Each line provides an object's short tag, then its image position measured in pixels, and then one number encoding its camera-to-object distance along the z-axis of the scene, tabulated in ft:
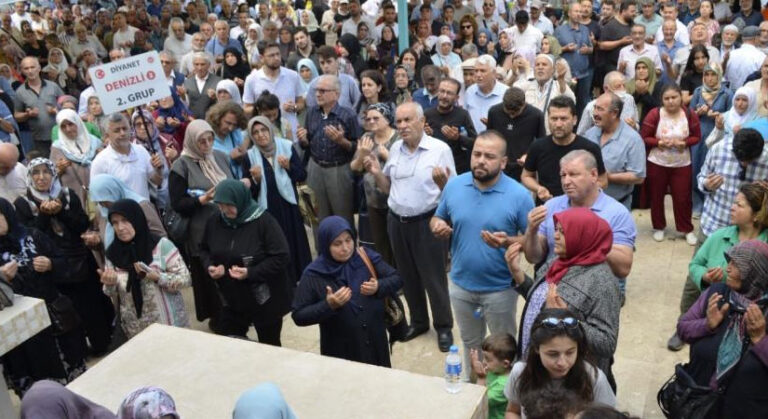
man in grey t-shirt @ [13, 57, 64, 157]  31.53
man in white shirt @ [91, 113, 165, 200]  20.88
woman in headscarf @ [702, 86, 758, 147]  22.31
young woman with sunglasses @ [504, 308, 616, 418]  10.41
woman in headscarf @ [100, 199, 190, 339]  16.58
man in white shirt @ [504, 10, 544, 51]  35.55
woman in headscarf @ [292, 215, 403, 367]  14.21
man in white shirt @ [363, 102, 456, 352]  18.04
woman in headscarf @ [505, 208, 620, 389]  11.78
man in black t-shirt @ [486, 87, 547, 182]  21.77
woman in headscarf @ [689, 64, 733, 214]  24.66
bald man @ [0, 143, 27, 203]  20.36
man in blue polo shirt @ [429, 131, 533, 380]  15.21
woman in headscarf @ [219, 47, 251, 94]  32.73
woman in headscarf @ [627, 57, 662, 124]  26.68
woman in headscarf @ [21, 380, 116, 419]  10.81
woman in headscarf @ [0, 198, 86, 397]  16.66
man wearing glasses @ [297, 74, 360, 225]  22.12
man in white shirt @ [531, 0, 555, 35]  39.70
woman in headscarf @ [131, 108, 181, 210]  23.41
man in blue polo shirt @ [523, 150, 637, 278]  14.06
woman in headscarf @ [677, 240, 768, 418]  11.65
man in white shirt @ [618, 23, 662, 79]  30.66
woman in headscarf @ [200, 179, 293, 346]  16.33
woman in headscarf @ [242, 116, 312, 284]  21.02
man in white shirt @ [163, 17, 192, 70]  39.88
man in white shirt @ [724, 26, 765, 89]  27.76
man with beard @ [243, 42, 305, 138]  27.66
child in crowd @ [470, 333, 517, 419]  13.38
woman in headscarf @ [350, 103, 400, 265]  19.90
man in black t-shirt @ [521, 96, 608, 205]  18.08
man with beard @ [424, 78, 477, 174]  21.90
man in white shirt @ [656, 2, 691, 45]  32.81
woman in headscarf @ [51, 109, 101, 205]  21.63
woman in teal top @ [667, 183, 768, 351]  14.64
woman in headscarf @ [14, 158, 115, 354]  18.25
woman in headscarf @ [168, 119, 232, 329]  19.65
